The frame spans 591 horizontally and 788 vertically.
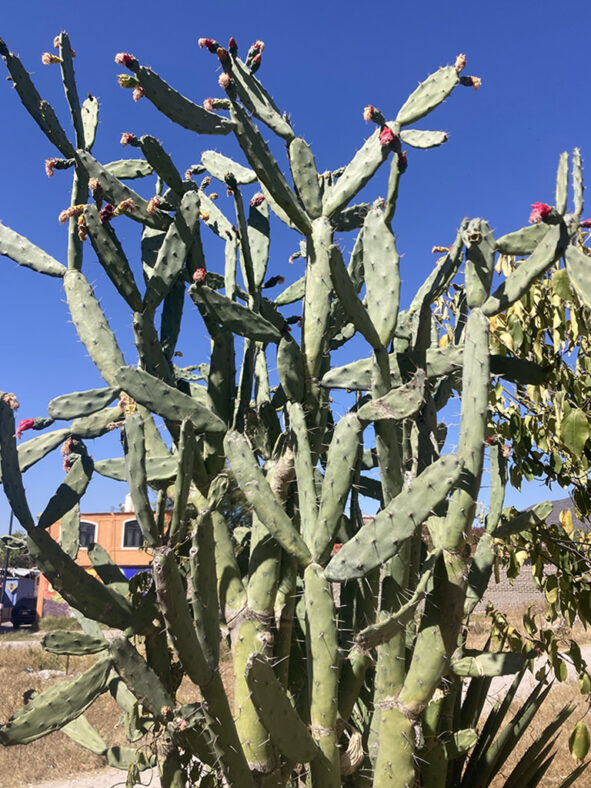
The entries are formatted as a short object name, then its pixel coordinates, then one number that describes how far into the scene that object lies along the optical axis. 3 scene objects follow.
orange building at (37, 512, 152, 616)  27.41
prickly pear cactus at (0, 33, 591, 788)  2.62
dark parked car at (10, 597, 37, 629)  26.03
